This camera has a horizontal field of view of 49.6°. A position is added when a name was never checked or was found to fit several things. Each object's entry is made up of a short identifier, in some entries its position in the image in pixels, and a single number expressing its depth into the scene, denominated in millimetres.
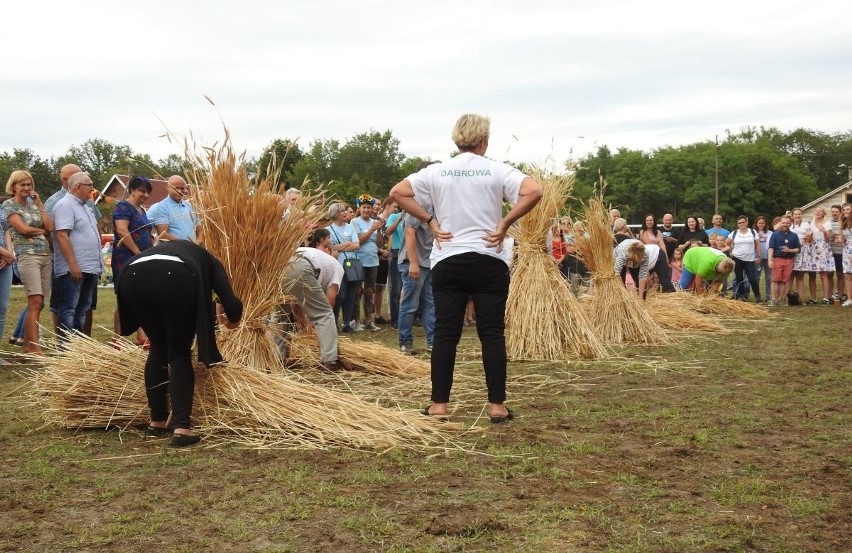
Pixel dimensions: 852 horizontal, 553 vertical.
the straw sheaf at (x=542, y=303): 8172
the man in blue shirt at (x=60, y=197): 8117
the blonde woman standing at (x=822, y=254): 15148
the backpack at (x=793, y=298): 15125
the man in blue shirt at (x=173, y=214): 7656
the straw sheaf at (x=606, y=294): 9219
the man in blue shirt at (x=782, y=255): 15211
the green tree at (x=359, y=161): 75688
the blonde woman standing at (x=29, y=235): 8109
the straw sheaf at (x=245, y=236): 5738
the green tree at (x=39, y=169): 70812
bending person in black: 4641
